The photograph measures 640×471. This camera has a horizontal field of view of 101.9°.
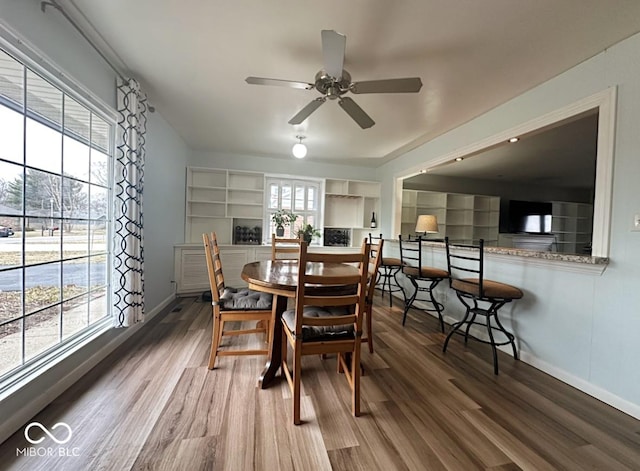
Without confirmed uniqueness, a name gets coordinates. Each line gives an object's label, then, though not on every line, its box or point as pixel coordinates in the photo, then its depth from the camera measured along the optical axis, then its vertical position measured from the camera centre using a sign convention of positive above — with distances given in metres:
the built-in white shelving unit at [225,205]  4.46 +0.38
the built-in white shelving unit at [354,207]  5.24 +0.48
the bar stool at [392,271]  3.64 -0.65
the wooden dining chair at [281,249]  3.02 -0.25
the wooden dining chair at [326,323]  1.46 -0.57
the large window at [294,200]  4.97 +0.55
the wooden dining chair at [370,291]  2.21 -0.52
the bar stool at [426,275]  2.92 -0.48
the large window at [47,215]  1.37 +0.03
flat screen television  5.81 +0.46
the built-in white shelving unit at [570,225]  6.12 +0.34
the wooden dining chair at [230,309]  1.99 -0.64
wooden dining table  1.72 -0.41
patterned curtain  2.21 +0.08
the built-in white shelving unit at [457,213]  5.32 +0.46
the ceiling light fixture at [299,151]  3.18 +0.96
